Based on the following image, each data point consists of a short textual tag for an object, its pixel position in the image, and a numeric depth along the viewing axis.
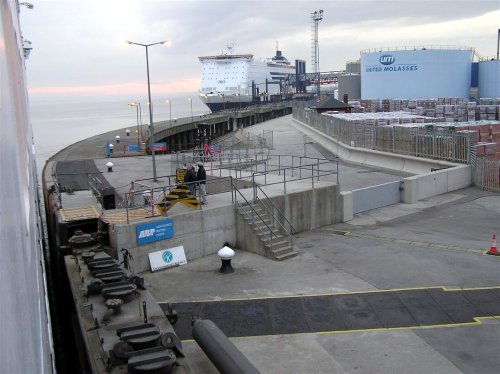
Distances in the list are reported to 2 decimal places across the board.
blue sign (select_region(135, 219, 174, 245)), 13.28
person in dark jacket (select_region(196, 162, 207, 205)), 14.85
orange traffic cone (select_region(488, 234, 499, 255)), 13.95
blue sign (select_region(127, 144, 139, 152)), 38.88
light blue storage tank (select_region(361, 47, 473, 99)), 67.69
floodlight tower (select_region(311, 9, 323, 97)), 132.00
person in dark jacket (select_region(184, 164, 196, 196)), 15.64
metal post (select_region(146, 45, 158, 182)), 24.91
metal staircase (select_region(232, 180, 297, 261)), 14.44
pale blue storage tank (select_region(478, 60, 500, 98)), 66.19
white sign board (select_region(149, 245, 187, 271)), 13.52
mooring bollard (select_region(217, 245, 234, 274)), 12.93
